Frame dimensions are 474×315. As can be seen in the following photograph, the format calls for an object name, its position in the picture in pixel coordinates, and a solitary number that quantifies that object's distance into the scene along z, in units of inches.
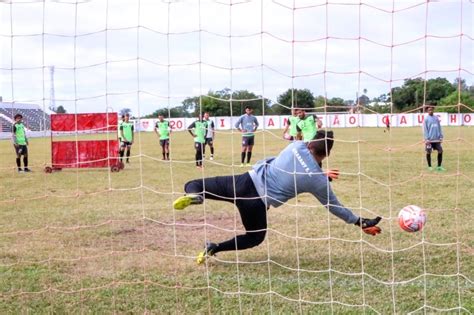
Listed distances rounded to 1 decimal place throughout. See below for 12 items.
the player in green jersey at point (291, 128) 577.9
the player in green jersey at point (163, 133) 708.0
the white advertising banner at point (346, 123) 837.4
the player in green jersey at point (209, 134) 655.5
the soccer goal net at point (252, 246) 183.5
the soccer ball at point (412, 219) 191.8
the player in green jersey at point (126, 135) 692.7
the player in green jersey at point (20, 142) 590.3
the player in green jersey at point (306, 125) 549.6
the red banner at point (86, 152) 626.9
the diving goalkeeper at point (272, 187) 196.7
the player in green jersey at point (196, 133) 626.4
